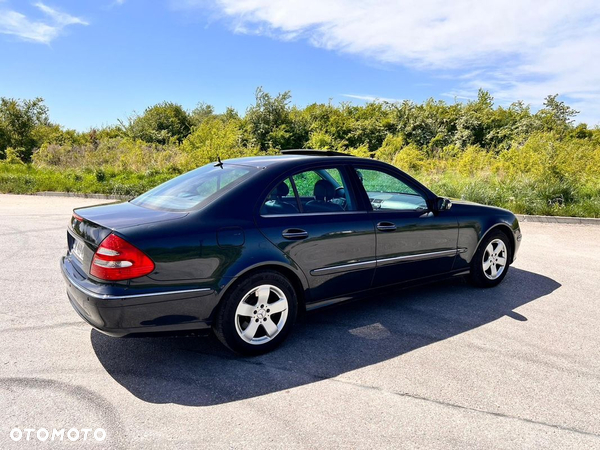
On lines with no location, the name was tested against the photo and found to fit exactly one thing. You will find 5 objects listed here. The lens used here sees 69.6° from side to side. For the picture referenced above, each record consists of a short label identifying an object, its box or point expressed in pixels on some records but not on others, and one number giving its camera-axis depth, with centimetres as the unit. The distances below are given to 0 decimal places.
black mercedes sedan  294
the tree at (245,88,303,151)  3338
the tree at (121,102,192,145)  3931
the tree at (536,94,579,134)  3122
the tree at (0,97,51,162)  2964
